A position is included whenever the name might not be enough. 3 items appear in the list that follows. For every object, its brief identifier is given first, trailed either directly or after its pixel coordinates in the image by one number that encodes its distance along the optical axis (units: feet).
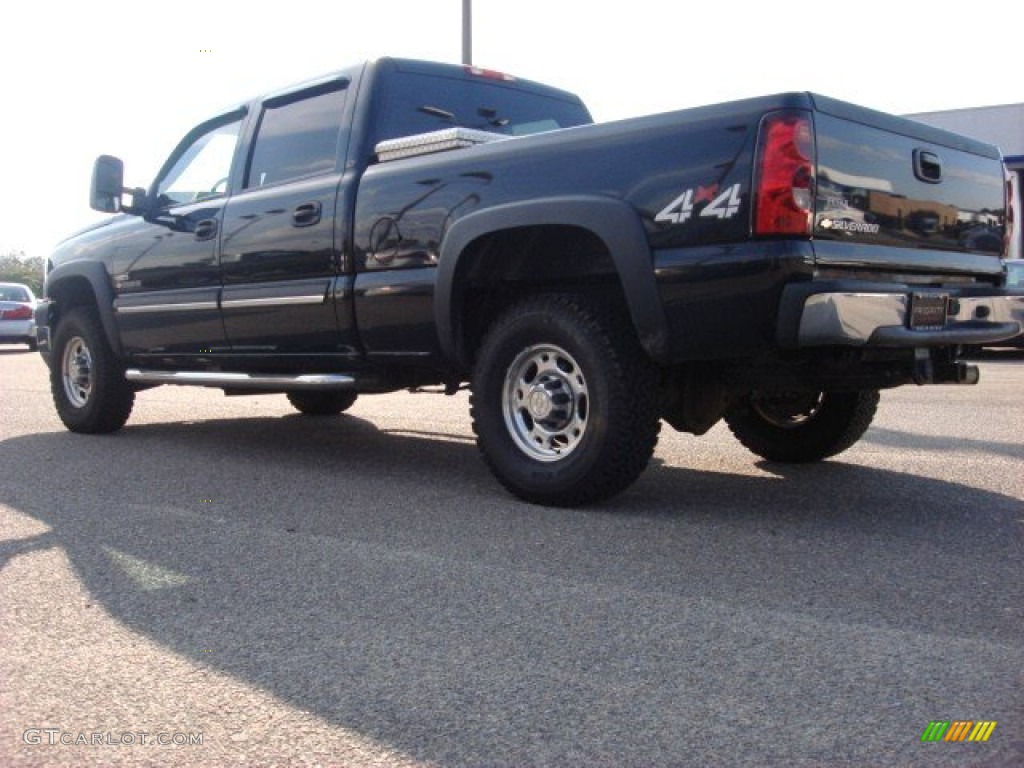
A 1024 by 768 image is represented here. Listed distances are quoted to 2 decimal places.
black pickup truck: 13.82
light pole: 53.31
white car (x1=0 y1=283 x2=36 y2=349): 76.02
